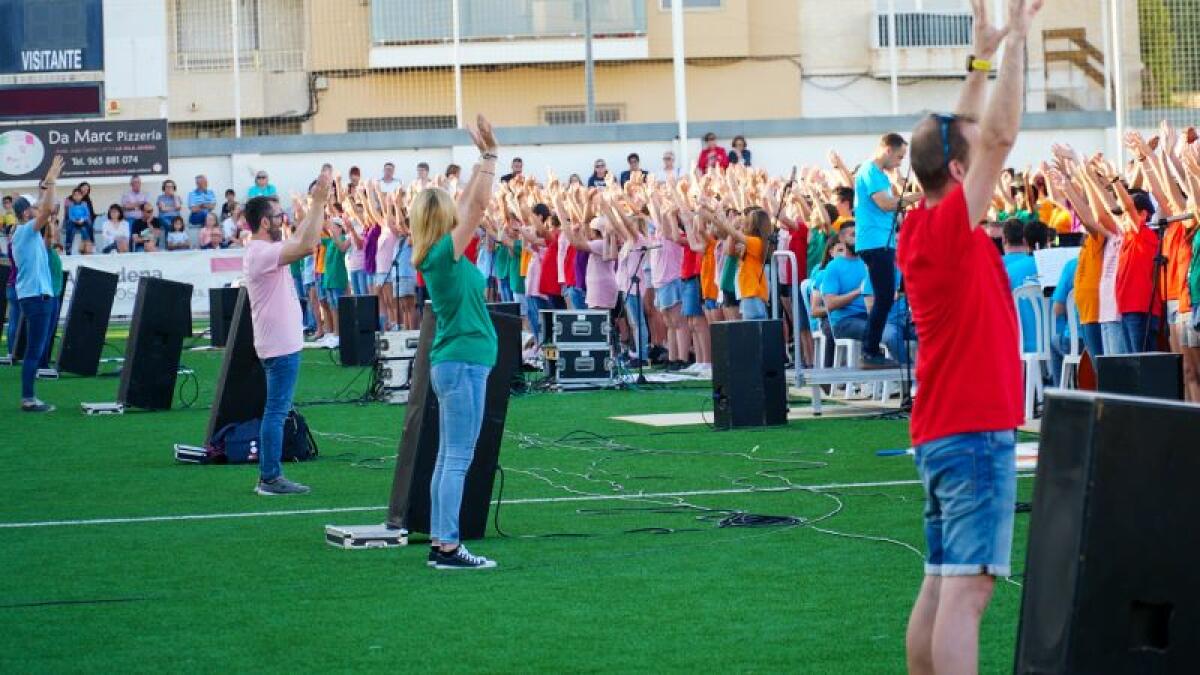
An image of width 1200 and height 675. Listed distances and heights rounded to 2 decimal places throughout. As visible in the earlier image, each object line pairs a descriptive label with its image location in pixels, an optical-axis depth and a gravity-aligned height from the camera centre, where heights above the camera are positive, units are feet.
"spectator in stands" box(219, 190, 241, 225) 134.41 +9.06
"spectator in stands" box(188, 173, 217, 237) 135.44 +9.33
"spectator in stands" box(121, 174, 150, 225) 135.74 +9.64
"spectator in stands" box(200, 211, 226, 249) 134.00 +7.05
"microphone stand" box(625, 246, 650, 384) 81.03 +1.19
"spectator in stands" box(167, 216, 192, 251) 134.72 +7.07
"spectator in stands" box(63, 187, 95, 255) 133.59 +8.10
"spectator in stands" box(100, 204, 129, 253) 133.80 +7.40
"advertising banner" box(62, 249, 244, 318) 132.87 +4.83
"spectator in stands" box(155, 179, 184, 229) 135.23 +9.32
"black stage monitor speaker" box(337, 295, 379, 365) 95.40 +0.42
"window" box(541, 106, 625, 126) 148.97 +16.26
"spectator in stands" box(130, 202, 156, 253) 134.51 +7.60
